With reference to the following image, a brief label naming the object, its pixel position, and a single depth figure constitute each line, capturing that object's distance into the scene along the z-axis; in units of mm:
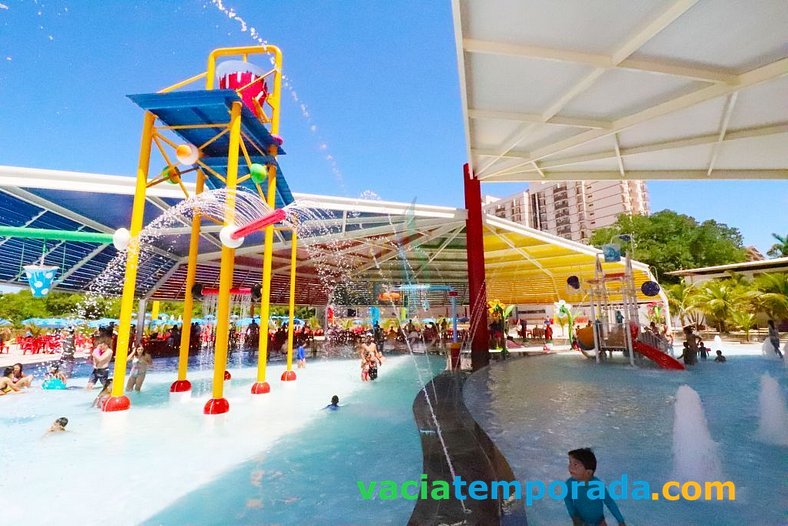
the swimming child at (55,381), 10602
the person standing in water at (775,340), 15155
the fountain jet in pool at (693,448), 4113
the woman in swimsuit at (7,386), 9898
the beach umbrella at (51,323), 30616
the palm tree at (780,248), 43281
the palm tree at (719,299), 24953
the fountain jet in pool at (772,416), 5270
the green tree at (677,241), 46625
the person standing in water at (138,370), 9680
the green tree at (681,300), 28641
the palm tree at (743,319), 23516
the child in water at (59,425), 6145
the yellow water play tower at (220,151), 6852
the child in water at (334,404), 7718
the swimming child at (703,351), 15966
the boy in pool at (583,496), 2652
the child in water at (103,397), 8008
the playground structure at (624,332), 13430
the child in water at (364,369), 11573
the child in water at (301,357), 14992
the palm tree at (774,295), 22312
